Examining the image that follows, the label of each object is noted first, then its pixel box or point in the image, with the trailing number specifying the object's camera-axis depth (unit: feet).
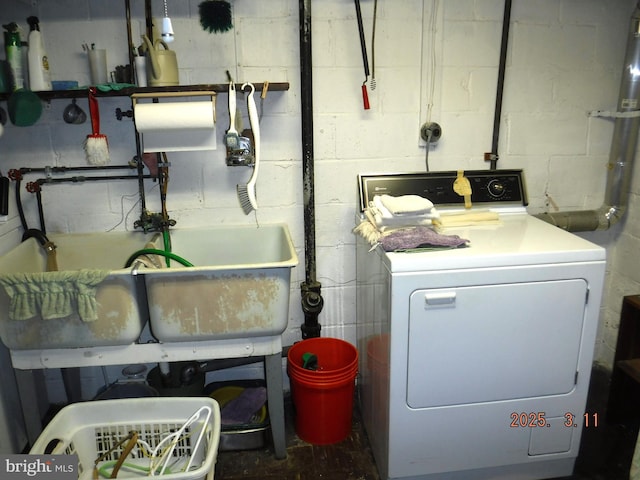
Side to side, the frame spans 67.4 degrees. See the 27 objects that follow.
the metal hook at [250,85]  5.99
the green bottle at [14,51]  5.82
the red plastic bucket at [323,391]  6.36
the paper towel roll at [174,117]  5.70
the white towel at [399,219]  5.88
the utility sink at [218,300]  5.28
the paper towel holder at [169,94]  5.82
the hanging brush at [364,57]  6.41
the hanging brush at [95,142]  5.90
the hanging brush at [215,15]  6.16
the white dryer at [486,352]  5.17
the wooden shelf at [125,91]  5.80
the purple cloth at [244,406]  6.76
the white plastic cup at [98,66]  6.11
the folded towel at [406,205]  5.76
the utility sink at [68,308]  5.03
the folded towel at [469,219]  6.36
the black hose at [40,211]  6.65
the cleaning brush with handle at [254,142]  5.95
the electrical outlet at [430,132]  7.01
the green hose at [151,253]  5.56
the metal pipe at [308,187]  6.37
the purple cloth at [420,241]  5.32
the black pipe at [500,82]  6.79
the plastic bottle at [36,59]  5.87
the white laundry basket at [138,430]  5.32
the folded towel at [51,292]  5.00
